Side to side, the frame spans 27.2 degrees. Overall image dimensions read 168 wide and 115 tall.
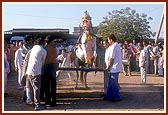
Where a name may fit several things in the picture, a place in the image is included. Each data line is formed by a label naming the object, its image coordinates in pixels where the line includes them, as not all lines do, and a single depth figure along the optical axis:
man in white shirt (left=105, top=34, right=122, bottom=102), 8.24
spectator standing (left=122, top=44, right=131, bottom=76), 15.07
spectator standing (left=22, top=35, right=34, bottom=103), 7.69
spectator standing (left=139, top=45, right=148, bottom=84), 11.35
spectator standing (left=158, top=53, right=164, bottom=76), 14.50
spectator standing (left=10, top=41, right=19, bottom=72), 14.23
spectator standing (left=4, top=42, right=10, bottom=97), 8.89
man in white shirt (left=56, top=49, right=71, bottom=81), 11.15
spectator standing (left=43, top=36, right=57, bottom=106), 7.77
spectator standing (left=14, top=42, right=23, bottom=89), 9.92
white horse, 9.56
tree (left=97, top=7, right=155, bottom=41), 32.41
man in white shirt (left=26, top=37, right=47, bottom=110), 7.22
